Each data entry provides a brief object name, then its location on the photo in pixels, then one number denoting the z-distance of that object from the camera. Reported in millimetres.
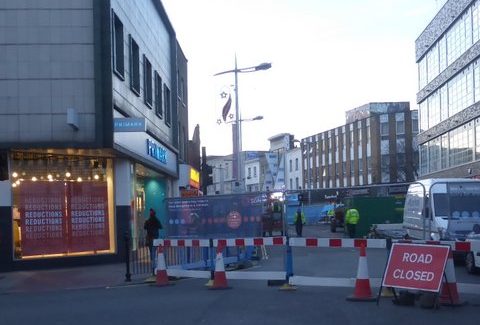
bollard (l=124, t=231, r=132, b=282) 17348
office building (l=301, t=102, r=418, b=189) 71688
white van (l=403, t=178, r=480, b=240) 18234
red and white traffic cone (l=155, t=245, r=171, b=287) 15828
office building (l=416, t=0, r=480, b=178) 37294
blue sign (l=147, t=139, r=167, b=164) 26455
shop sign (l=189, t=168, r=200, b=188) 40500
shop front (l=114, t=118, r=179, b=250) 21894
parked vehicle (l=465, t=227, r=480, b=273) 15852
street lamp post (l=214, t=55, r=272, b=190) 33250
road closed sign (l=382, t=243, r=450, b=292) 11094
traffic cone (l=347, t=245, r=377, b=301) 12188
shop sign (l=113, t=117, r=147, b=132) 20828
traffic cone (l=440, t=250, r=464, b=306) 11430
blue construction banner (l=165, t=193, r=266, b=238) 18172
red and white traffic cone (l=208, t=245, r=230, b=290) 14539
